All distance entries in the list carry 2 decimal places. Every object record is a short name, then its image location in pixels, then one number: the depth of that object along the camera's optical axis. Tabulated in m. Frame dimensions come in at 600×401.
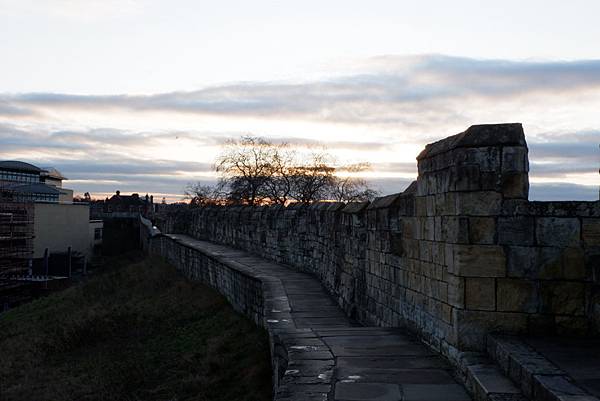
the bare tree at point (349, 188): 48.06
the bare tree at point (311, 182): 45.66
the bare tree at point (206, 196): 44.88
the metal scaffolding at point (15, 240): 39.41
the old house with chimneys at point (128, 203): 82.81
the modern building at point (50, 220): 44.75
